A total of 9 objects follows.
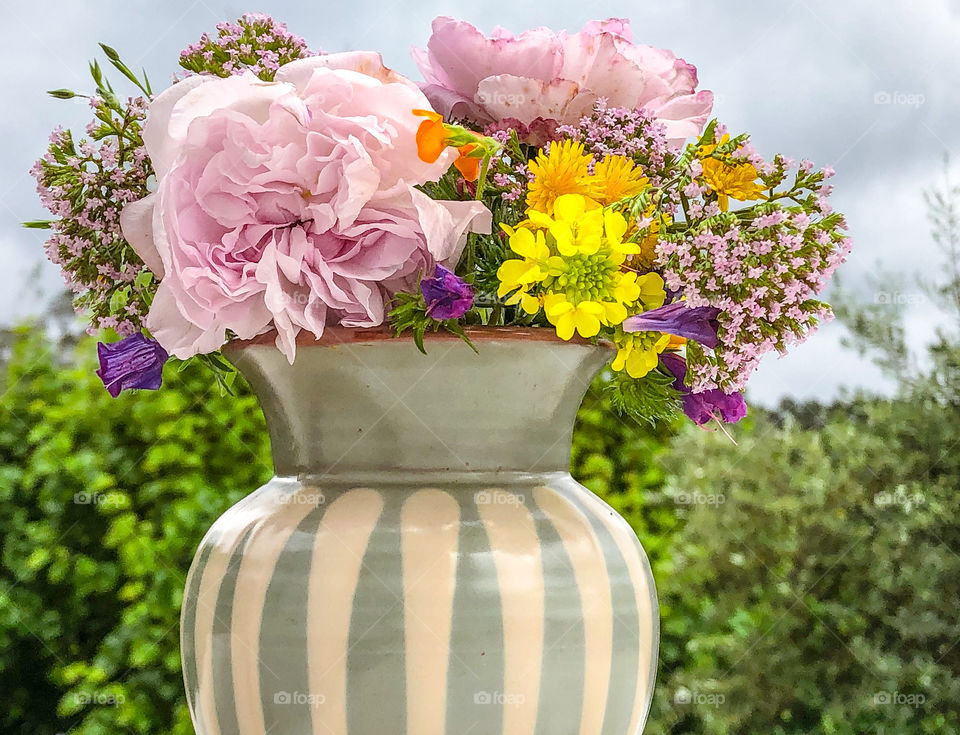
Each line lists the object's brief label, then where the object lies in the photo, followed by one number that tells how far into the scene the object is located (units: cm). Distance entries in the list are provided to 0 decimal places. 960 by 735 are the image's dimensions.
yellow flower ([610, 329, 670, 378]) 65
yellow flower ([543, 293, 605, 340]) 60
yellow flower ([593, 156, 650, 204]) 63
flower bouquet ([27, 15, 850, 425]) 60
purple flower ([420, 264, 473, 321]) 58
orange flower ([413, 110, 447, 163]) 60
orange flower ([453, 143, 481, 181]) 63
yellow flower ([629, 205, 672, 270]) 62
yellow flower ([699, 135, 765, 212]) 62
